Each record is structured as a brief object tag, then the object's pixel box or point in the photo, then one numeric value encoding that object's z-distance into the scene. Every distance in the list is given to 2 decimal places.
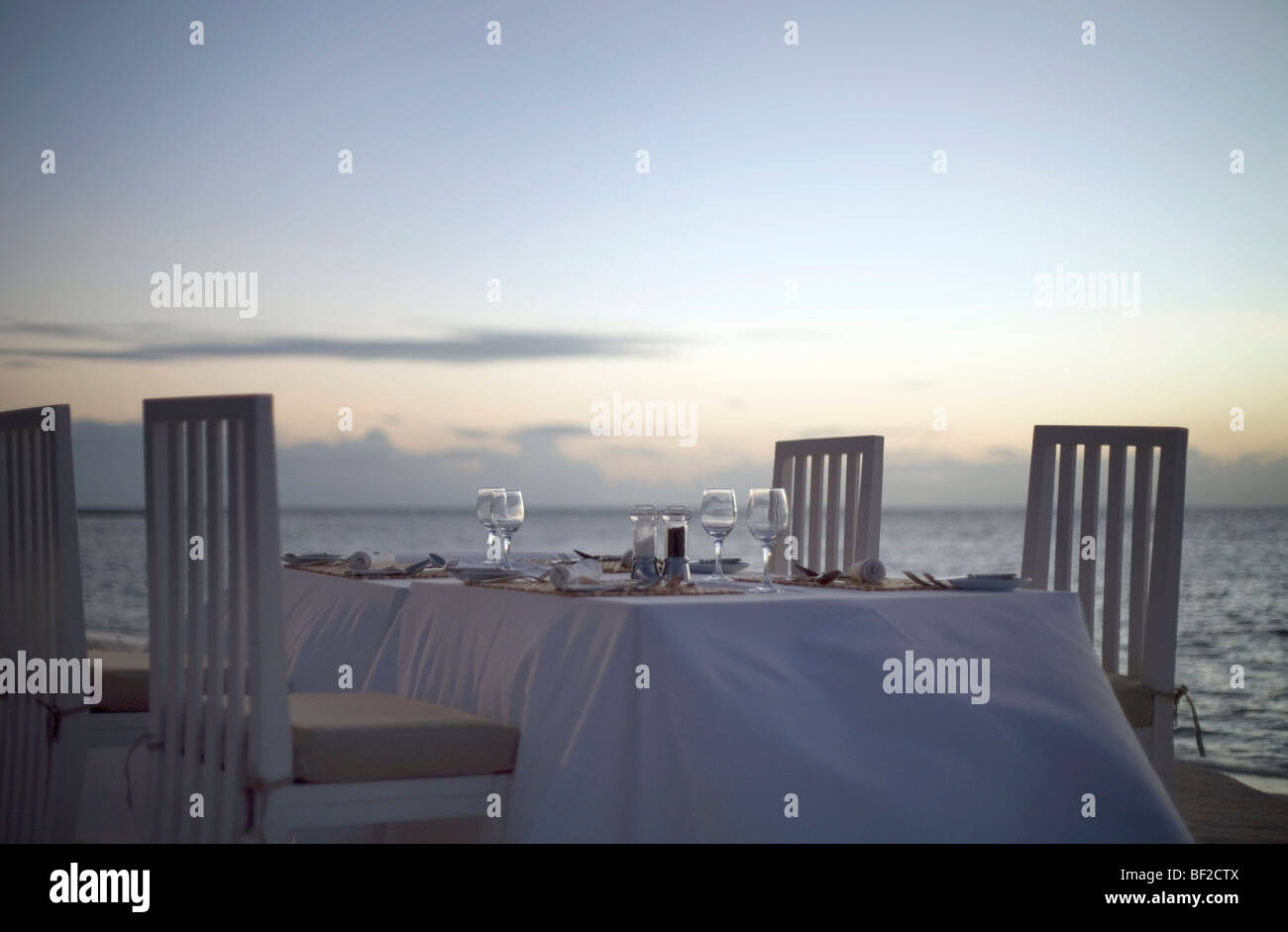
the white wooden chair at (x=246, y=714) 2.11
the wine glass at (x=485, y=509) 3.18
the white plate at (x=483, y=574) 2.73
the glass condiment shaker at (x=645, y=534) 2.63
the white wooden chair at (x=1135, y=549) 3.04
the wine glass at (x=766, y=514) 2.51
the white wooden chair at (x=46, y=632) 2.74
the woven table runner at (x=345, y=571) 3.15
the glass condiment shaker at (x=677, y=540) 2.56
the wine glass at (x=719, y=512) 2.47
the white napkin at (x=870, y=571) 2.62
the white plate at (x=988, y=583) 2.54
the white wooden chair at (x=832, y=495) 3.88
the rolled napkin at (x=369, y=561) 3.28
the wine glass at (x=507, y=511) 3.11
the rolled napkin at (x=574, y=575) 2.40
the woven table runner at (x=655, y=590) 2.37
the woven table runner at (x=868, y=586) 2.55
